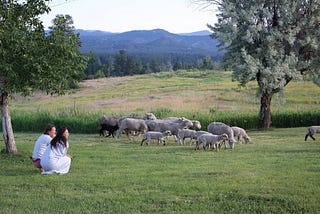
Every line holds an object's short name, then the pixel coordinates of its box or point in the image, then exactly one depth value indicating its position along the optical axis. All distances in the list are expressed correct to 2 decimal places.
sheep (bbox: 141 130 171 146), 23.73
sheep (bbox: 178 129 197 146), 23.14
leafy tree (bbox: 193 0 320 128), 31.97
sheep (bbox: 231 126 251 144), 24.14
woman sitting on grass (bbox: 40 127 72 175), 15.01
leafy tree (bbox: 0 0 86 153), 17.61
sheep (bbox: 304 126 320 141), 24.47
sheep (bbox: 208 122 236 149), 22.23
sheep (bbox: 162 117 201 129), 28.11
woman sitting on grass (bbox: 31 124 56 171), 15.91
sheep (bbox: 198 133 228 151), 20.30
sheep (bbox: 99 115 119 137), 29.67
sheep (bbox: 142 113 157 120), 30.68
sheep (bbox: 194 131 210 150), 20.72
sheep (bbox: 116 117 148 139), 27.33
